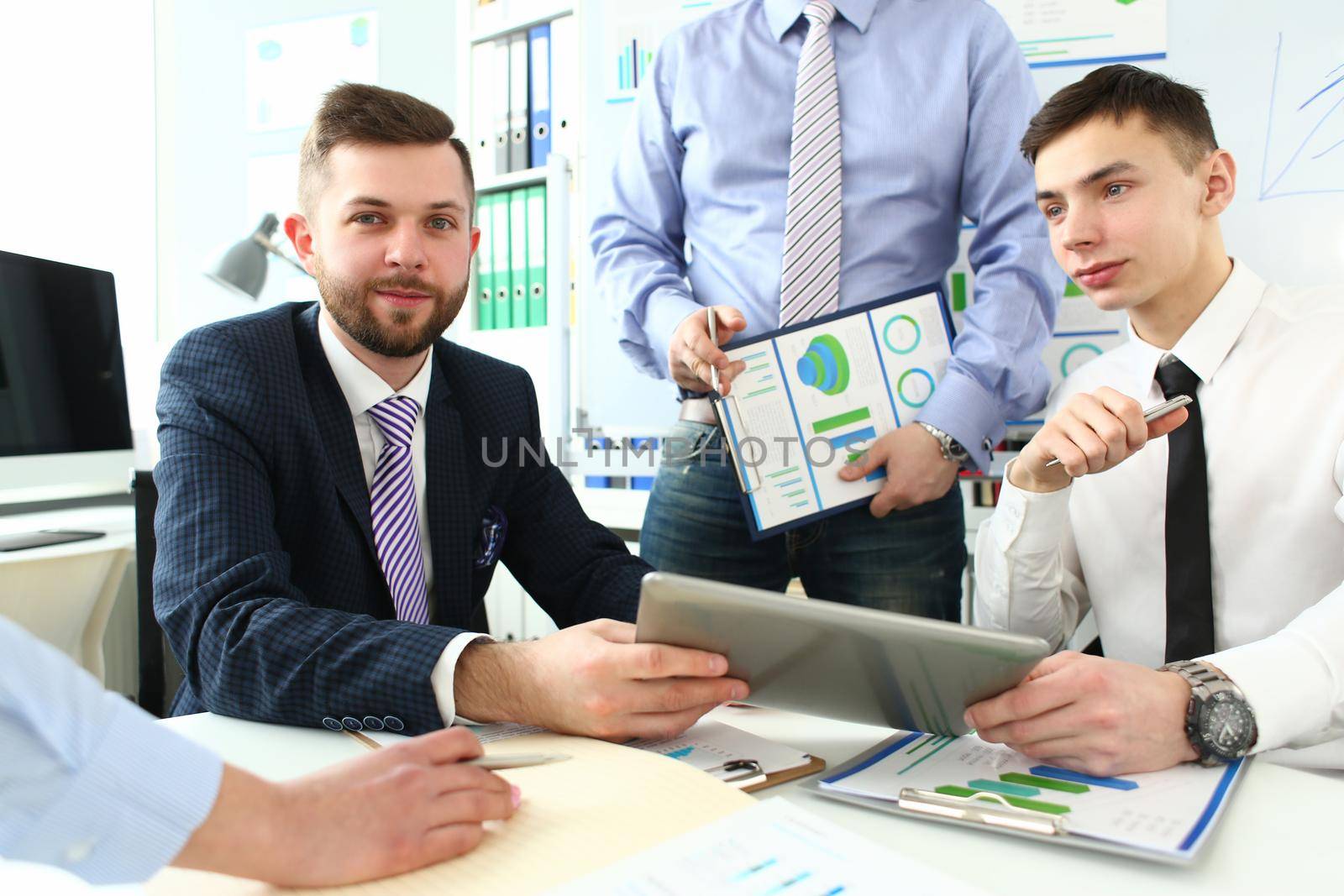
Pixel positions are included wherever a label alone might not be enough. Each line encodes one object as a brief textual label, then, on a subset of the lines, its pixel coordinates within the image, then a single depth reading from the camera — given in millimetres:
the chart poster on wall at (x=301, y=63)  3502
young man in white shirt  1144
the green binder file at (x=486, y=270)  2771
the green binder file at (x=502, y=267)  2754
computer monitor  2242
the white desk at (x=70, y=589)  2062
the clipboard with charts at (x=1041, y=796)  616
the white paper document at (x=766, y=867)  529
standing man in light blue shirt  1453
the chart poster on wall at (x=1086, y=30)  2053
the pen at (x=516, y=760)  705
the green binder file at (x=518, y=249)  2727
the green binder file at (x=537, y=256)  2701
